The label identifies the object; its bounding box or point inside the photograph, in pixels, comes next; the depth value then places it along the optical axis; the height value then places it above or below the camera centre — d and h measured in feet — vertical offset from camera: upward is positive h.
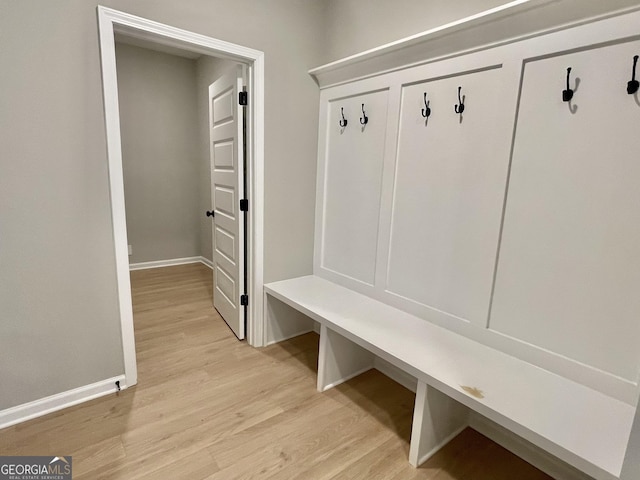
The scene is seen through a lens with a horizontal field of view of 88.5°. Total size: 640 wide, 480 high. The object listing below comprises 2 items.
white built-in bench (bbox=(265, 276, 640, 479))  3.60 -2.65
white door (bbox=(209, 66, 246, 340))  7.84 -0.56
